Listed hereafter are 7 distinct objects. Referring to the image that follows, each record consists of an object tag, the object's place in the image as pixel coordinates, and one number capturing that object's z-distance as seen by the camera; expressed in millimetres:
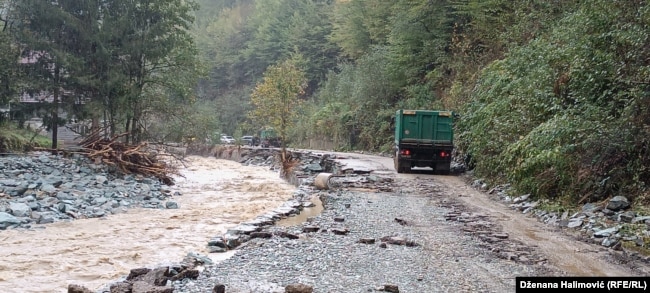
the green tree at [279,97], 30422
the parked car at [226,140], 45469
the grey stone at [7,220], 10578
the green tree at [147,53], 21922
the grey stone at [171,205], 14228
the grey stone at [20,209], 11602
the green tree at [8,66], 19406
